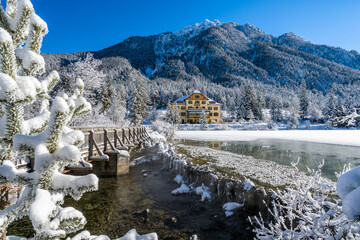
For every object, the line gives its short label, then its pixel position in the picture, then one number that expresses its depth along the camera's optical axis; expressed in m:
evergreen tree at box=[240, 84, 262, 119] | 66.58
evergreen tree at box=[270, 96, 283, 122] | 68.35
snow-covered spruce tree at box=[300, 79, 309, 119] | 63.09
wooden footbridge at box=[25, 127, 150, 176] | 9.52
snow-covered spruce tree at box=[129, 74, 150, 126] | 44.38
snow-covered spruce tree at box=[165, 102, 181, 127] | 57.86
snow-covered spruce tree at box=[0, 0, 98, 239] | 1.08
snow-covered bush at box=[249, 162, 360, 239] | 2.42
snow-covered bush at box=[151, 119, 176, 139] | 35.42
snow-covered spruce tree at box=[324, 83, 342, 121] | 55.08
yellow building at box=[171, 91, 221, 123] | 76.19
